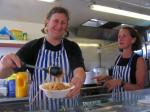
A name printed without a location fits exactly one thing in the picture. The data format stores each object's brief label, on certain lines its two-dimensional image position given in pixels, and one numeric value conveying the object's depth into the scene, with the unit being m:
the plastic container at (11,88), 2.61
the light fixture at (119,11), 2.59
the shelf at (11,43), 3.06
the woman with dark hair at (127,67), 1.77
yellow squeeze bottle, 1.98
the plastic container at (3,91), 2.70
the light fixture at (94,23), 4.05
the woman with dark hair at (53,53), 1.38
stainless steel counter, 1.09
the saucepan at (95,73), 3.10
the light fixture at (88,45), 4.06
